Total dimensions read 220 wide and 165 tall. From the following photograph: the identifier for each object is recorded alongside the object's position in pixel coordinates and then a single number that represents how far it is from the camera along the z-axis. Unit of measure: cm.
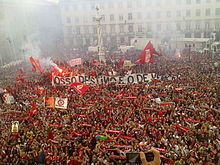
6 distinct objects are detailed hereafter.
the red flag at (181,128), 1040
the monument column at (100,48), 2848
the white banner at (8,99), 1614
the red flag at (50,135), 1050
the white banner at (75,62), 2295
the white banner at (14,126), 1131
